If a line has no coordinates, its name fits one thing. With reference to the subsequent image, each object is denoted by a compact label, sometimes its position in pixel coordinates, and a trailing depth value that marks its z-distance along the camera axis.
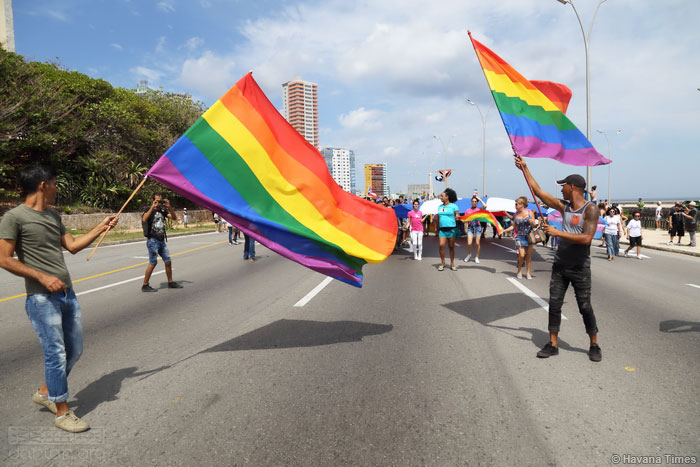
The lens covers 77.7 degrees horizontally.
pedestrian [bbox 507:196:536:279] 10.20
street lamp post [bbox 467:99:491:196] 42.19
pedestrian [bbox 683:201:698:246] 16.78
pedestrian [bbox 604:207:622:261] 13.29
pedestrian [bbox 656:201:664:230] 26.22
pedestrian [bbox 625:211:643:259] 14.02
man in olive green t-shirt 3.22
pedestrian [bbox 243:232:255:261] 13.52
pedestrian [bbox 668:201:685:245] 17.38
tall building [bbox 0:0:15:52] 54.89
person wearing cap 4.60
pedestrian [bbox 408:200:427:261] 13.55
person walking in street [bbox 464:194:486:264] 13.72
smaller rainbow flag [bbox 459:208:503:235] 13.58
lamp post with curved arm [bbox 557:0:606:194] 18.91
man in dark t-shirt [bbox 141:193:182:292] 8.59
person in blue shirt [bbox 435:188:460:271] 11.45
